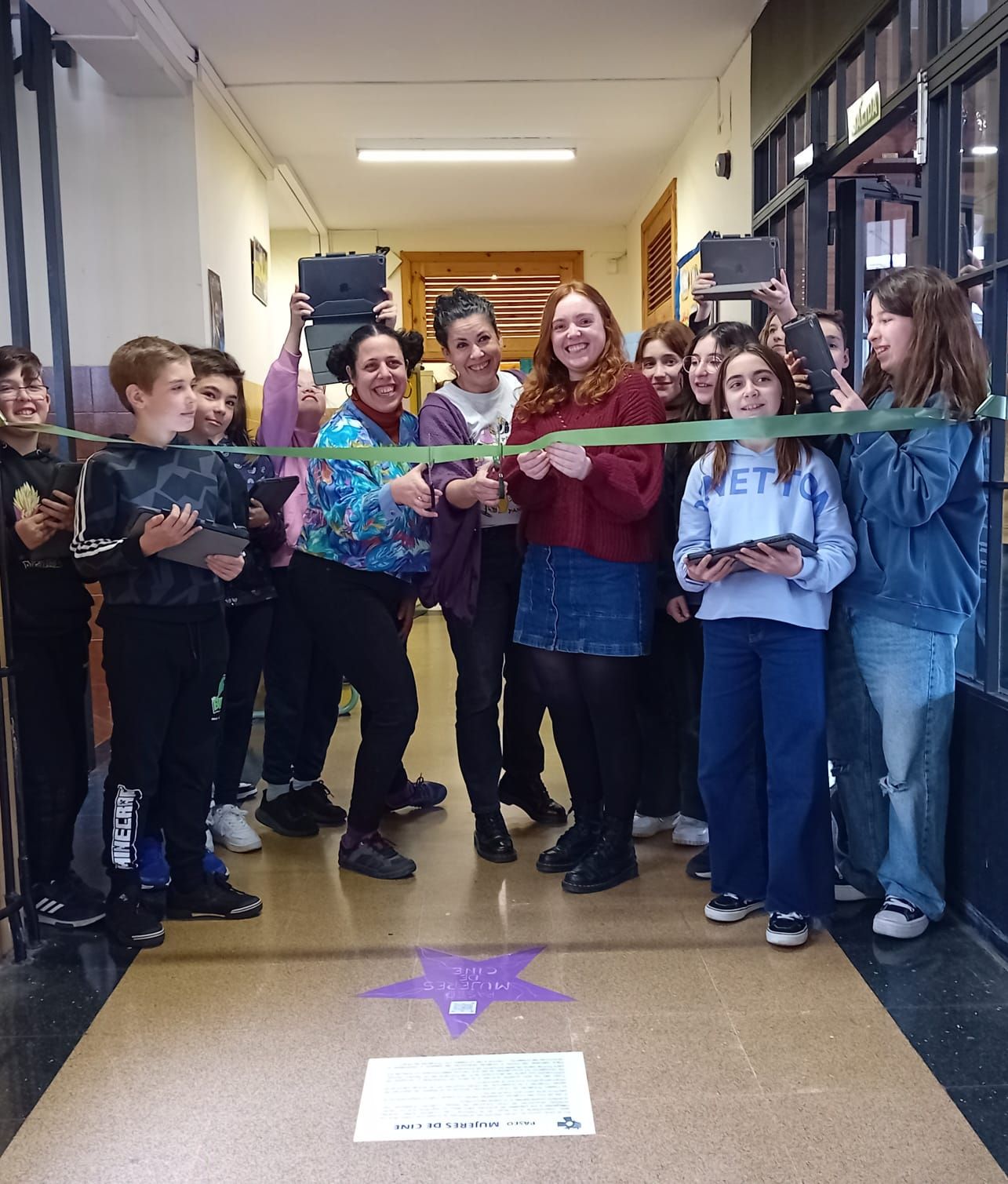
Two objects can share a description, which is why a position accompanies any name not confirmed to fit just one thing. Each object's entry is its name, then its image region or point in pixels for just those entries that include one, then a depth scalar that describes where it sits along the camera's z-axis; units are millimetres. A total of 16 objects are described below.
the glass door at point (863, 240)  3709
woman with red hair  2432
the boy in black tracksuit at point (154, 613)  2262
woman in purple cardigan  2562
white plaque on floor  1684
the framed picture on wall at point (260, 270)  6145
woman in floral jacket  2598
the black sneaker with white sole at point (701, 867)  2668
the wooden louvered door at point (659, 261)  6598
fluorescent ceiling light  6219
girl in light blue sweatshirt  2258
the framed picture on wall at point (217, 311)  5051
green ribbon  2145
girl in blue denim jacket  2148
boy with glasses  2398
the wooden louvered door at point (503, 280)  8484
